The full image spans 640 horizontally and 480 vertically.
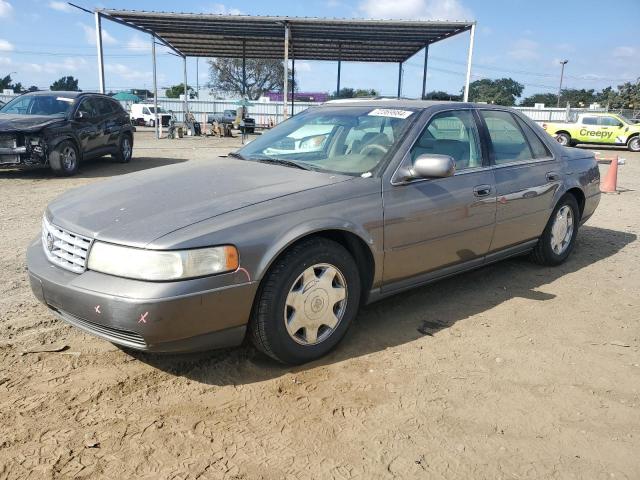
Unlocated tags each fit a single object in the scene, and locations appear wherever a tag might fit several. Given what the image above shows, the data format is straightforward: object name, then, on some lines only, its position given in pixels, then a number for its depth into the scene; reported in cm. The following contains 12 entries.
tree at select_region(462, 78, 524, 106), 7294
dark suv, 926
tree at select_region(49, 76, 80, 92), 7648
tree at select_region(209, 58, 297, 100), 6681
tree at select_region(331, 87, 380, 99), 2902
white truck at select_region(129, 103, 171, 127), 4119
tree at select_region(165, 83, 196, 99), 7249
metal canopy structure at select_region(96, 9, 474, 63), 1828
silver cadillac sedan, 252
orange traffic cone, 985
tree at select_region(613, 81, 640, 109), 5021
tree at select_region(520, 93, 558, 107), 8201
